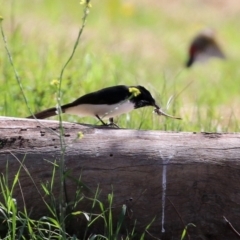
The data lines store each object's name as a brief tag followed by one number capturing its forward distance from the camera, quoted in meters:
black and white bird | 9.22
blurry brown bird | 24.87
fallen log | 8.16
